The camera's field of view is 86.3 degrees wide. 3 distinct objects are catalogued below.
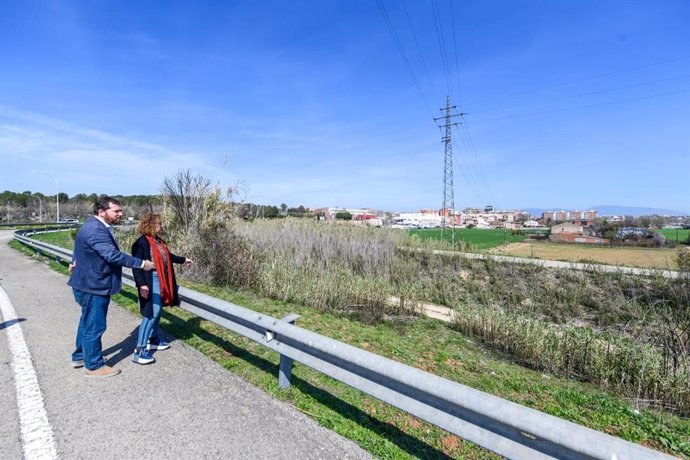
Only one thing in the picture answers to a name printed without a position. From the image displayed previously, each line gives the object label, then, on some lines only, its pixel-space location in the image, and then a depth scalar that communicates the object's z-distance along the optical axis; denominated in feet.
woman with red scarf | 14.17
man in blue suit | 12.86
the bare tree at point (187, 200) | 43.42
